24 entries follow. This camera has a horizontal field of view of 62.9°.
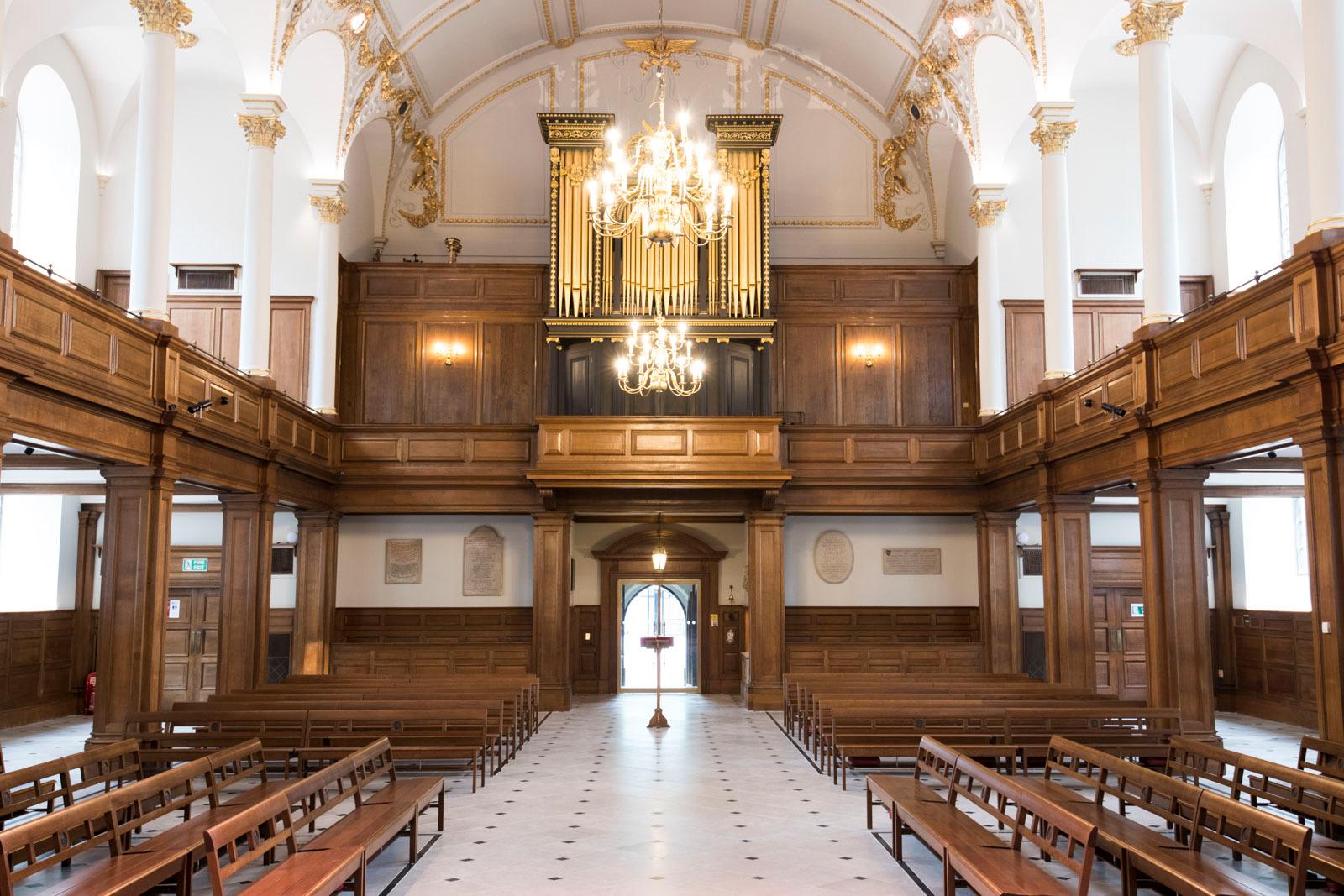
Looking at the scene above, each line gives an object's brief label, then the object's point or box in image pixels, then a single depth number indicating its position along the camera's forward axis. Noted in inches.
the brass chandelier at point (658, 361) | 565.9
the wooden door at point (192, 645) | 698.2
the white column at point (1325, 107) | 334.0
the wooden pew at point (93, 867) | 189.6
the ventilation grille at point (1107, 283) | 737.6
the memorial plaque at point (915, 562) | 717.3
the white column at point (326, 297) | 668.1
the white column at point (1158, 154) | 450.6
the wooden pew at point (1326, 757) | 289.3
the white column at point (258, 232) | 557.6
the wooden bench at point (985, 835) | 201.2
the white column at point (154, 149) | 437.7
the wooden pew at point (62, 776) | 254.1
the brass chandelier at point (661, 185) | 448.1
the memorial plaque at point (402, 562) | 714.2
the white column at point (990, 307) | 684.7
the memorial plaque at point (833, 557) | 719.1
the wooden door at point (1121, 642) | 698.8
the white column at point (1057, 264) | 565.0
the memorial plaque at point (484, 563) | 716.0
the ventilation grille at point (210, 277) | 719.7
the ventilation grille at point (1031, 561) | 706.2
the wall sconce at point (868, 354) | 759.1
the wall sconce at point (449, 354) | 754.8
